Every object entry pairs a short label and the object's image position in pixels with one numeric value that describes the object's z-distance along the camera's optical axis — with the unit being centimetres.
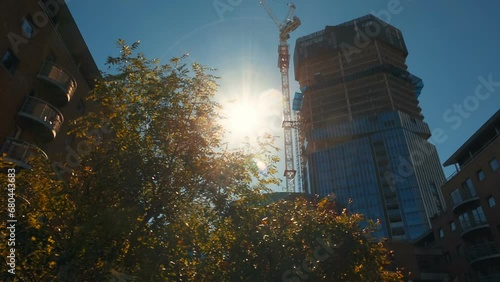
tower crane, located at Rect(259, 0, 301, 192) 13170
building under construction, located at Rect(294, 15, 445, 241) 11288
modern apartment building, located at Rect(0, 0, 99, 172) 1827
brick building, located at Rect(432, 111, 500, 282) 3528
